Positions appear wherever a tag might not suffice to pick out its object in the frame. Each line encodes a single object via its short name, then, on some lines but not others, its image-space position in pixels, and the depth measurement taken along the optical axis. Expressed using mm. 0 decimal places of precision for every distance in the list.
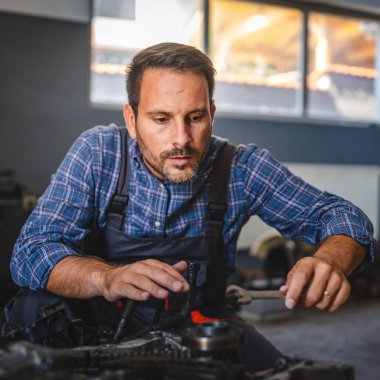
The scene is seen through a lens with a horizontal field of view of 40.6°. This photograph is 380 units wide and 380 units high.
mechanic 1102
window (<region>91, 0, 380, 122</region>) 3355
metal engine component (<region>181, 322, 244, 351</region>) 638
